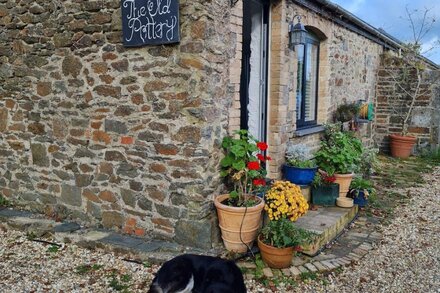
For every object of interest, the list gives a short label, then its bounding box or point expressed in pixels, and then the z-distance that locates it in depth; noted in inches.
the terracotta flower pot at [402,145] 397.1
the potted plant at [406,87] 398.9
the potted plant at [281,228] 139.6
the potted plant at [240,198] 146.1
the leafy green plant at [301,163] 205.3
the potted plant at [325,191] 206.2
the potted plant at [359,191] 219.1
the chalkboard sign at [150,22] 139.1
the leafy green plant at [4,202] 202.4
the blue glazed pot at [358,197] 219.3
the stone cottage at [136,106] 144.3
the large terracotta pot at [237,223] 144.9
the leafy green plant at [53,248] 157.2
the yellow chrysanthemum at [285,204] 145.1
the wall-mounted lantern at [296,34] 197.5
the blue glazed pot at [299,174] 202.8
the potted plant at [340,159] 215.3
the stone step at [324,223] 156.9
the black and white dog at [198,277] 96.5
